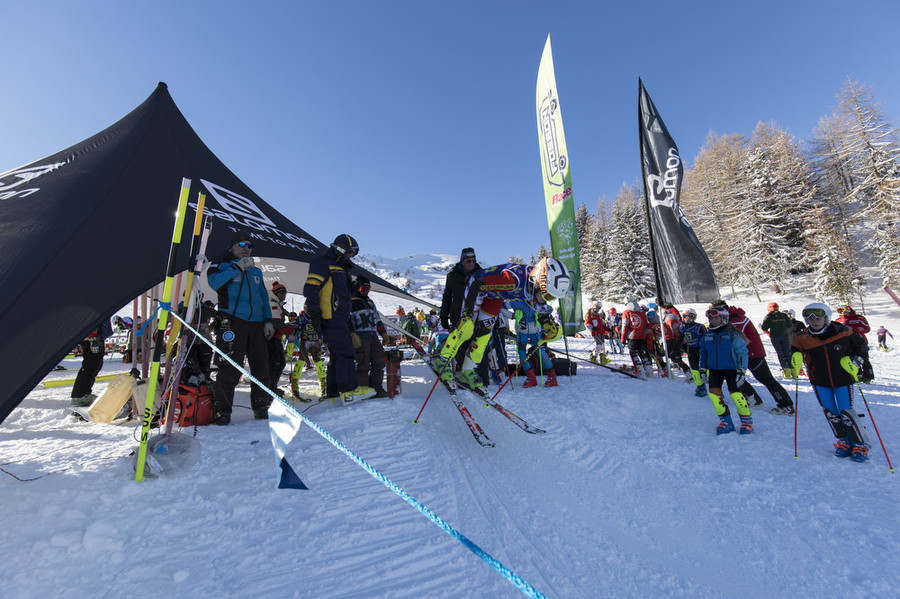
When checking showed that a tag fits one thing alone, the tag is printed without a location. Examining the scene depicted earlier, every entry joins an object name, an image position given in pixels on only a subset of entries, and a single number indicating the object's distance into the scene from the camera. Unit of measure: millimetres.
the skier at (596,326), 11242
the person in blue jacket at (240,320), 4273
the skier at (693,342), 6719
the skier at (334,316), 4703
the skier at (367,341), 5664
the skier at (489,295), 4723
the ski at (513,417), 4621
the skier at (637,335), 8945
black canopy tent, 2533
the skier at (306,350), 5961
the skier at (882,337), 14347
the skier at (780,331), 9609
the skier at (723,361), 4867
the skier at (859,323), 6281
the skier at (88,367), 5824
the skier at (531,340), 7328
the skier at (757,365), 5719
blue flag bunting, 2113
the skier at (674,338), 8777
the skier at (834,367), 4035
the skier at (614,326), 15847
